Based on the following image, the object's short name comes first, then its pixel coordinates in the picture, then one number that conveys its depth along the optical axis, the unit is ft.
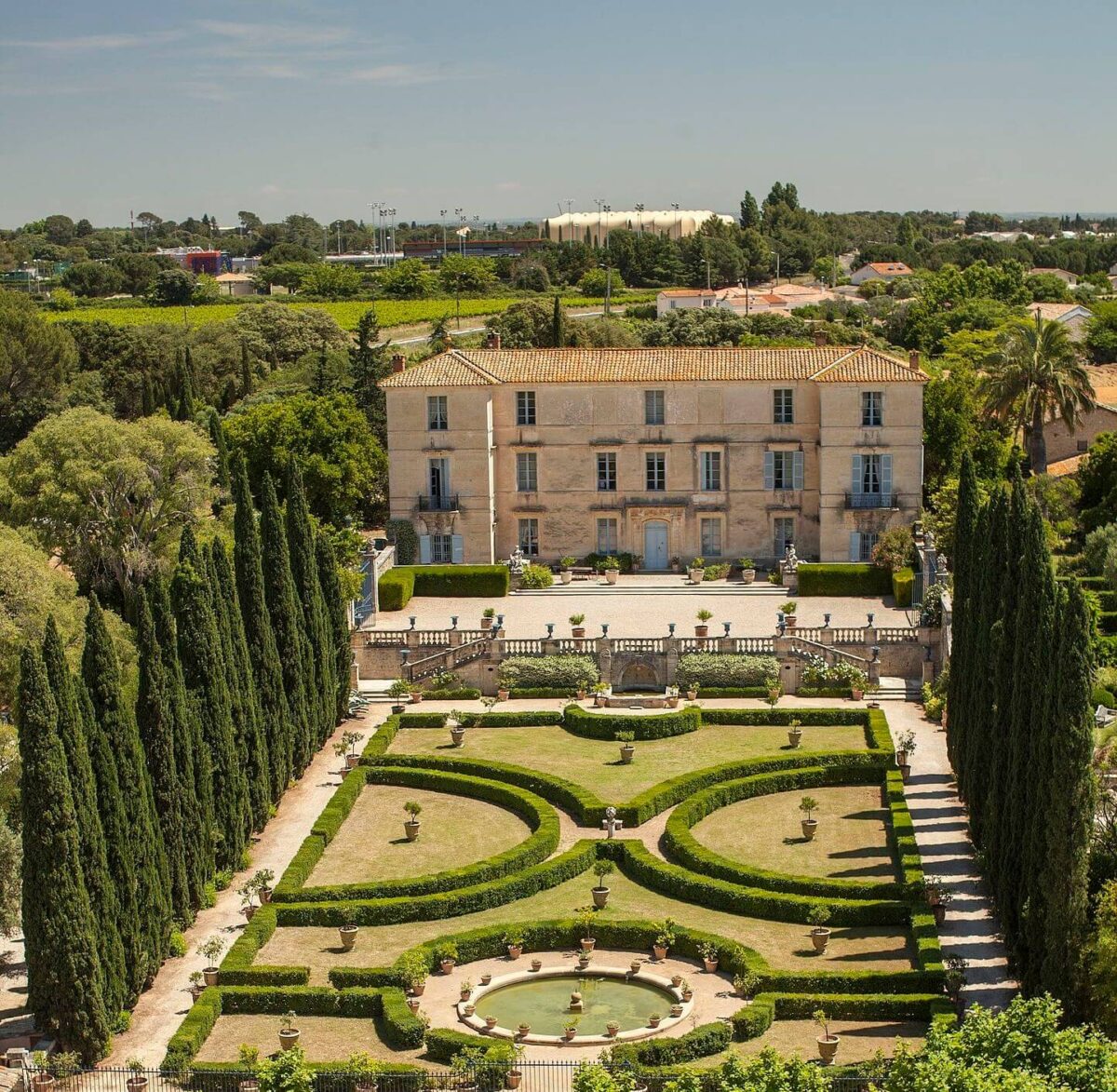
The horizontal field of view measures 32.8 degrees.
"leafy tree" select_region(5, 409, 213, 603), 214.69
